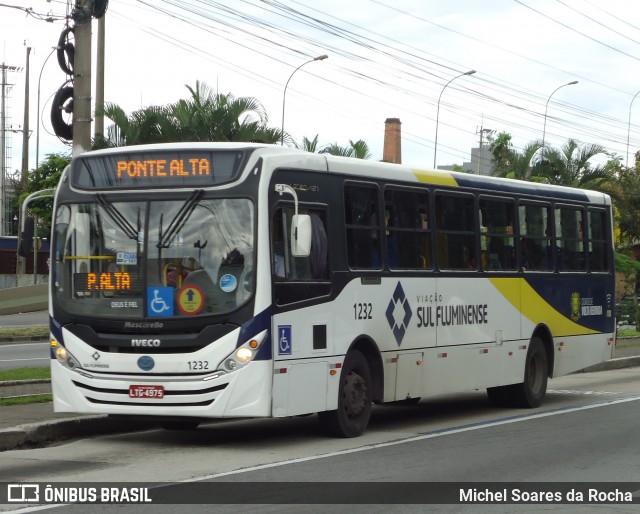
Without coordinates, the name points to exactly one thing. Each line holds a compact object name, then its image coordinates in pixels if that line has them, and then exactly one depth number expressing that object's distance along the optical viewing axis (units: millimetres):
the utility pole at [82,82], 15766
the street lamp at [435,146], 55916
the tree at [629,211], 56681
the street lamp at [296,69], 29953
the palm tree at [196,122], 29844
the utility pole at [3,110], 104625
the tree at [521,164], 46250
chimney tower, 66062
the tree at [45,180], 62719
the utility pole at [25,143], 77500
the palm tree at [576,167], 44750
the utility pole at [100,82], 30297
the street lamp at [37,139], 91919
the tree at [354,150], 33438
